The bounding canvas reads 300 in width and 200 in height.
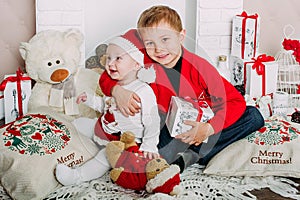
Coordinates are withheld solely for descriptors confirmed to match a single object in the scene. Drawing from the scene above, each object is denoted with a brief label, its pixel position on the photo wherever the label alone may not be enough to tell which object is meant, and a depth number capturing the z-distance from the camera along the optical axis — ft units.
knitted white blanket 5.49
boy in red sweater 5.56
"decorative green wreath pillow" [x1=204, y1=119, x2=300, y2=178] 5.96
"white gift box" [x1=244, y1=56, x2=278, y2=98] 8.09
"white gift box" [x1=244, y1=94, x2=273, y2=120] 7.84
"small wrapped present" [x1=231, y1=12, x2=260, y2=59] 8.19
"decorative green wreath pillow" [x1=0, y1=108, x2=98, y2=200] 5.48
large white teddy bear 7.19
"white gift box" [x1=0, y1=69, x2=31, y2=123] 7.39
